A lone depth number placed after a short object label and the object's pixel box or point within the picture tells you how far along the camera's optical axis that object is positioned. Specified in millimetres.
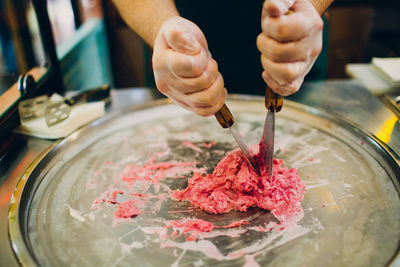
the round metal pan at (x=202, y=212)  938
